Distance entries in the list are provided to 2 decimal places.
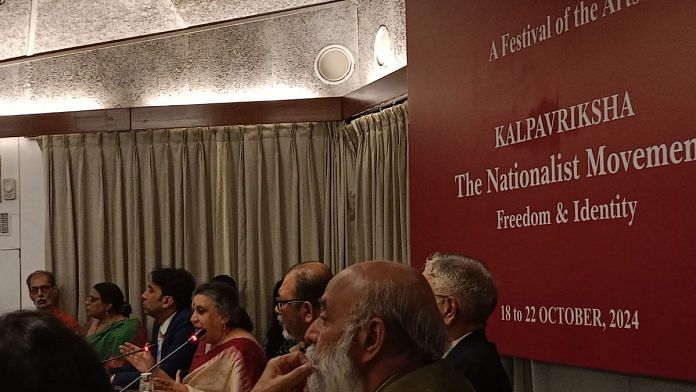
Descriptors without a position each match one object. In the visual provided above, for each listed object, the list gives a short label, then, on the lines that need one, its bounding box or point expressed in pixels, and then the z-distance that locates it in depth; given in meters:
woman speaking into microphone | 4.39
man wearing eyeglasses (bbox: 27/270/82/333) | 7.58
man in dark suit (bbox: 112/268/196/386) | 6.28
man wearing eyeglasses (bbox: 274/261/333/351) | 3.88
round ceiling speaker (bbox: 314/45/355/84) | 7.25
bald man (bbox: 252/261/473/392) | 2.35
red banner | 3.30
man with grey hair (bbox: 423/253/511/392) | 3.26
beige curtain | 7.34
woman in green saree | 7.12
